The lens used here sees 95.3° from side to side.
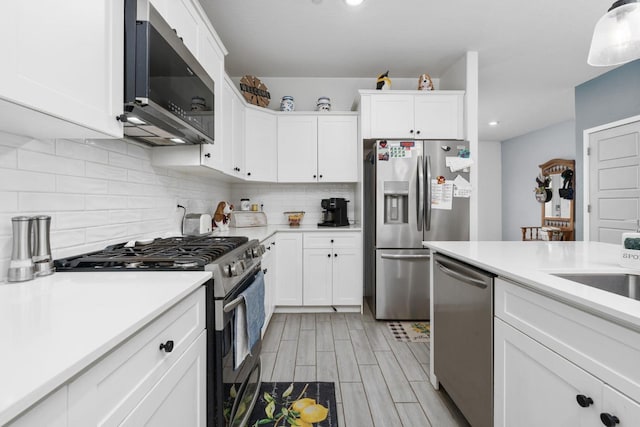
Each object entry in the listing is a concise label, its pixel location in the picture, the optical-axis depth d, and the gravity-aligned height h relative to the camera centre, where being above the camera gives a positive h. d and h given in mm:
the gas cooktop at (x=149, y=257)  1110 -175
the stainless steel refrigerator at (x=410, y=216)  2891 -4
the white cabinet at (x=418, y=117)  3021 +1026
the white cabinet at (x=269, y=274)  2507 -540
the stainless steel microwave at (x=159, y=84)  1111 +576
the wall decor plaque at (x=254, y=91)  3129 +1349
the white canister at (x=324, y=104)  3355 +1289
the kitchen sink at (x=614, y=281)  1073 -241
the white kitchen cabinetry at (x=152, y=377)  553 -385
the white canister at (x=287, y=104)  3330 +1280
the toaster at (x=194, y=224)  2146 -69
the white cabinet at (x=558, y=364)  700 -434
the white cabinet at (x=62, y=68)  702 +417
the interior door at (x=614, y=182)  3371 +436
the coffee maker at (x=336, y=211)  3262 +50
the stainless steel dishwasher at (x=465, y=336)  1256 -594
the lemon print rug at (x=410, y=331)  2521 -1057
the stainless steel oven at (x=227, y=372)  1121 -649
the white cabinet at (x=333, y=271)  3041 -580
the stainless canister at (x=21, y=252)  951 -127
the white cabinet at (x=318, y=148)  3289 +763
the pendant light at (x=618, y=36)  1258 +818
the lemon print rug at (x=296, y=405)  1533 -1076
